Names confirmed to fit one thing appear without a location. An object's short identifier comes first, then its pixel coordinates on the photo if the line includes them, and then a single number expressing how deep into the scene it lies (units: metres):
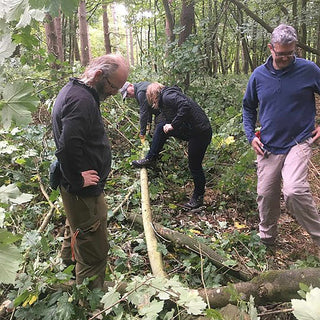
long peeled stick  2.88
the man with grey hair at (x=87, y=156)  2.20
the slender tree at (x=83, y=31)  9.05
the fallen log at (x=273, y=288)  2.23
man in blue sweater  2.93
